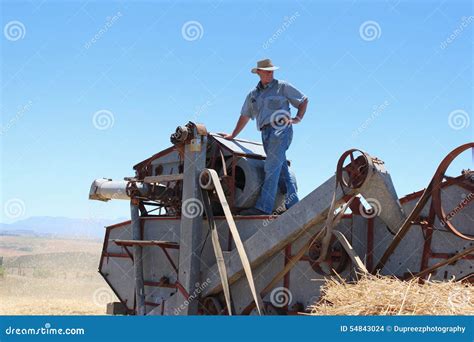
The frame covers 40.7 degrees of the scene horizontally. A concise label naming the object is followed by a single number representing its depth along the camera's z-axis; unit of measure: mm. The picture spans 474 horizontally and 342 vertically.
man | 6367
